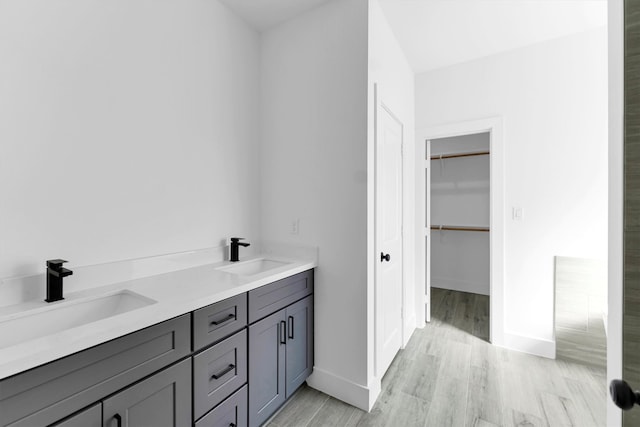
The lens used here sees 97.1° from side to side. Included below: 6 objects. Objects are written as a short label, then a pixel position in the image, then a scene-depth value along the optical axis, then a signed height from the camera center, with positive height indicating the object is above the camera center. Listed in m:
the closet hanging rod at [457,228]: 3.90 -0.21
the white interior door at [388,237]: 1.93 -0.19
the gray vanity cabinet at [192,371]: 0.81 -0.60
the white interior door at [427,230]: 2.99 -0.18
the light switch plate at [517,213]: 2.50 +0.00
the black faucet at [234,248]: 1.95 -0.25
